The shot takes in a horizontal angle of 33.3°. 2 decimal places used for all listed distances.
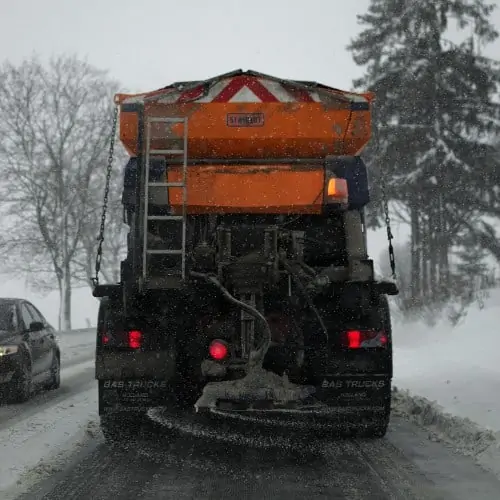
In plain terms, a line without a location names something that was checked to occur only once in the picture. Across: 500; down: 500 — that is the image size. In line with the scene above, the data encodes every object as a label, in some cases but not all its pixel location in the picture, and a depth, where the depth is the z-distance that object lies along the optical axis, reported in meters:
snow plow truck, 6.92
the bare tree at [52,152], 36.31
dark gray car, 10.97
